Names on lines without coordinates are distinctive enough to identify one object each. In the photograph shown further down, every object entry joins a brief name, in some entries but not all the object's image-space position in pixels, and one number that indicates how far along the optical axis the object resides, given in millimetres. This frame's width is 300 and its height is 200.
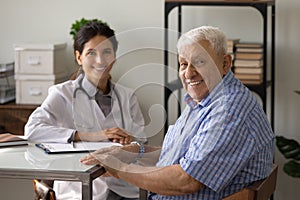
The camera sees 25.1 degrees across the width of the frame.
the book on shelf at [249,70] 3705
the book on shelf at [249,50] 3719
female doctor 2912
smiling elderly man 2184
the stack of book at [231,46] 3719
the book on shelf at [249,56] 3707
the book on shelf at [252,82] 3703
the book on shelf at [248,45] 3729
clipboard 2695
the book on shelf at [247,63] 3699
